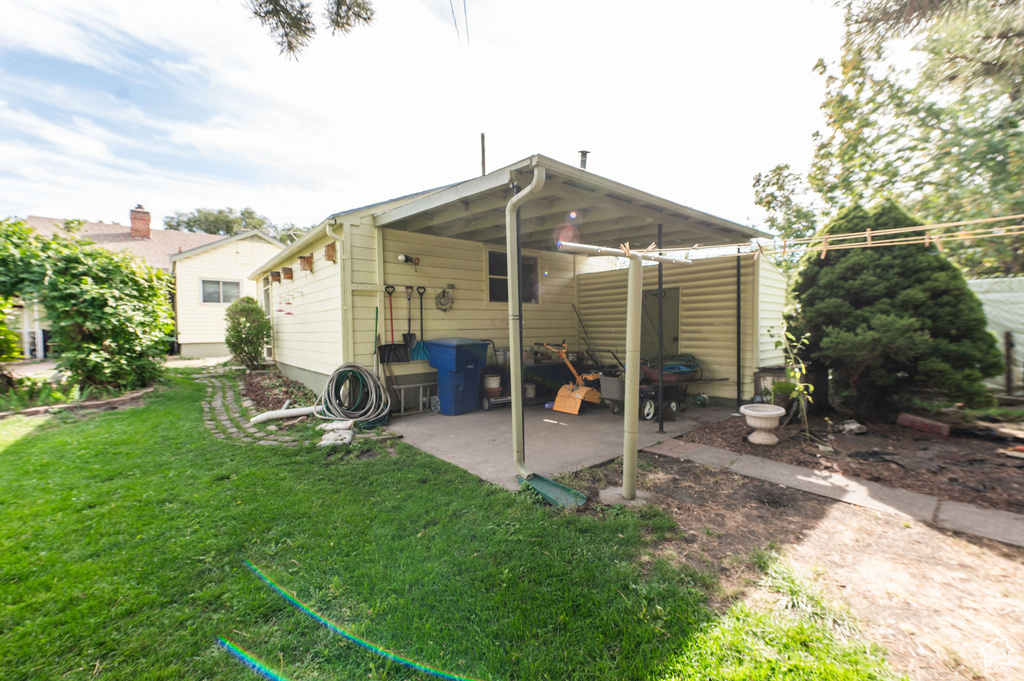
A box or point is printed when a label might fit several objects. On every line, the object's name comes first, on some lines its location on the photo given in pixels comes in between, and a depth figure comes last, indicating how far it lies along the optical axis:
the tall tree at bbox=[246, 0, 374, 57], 2.96
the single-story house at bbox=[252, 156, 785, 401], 5.16
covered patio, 3.28
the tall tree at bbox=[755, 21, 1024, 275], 6.95
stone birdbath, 4.25
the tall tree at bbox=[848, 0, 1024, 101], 3.65
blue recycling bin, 5.79
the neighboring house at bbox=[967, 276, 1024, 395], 5.99
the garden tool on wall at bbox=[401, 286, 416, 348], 6.13
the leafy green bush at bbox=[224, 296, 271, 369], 10.23
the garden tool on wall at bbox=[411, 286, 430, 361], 6.12
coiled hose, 5.41
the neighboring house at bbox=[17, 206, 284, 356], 13.70
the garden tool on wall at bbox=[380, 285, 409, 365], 5.92
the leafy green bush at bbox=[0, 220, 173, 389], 5.87
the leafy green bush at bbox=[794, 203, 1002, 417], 4.16
